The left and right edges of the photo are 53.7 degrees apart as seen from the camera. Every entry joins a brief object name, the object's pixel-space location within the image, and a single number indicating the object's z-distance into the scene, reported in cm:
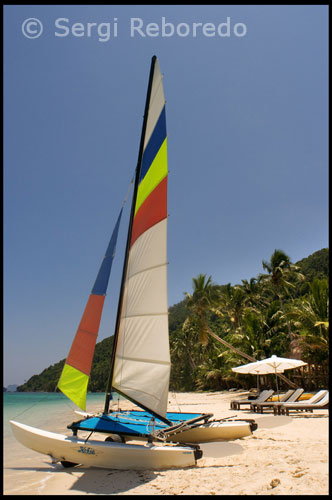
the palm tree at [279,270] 3005
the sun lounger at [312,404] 1191
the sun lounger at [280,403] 1222
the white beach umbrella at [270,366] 1458
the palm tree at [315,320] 1898
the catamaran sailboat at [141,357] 620
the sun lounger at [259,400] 1380
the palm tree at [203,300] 2906
